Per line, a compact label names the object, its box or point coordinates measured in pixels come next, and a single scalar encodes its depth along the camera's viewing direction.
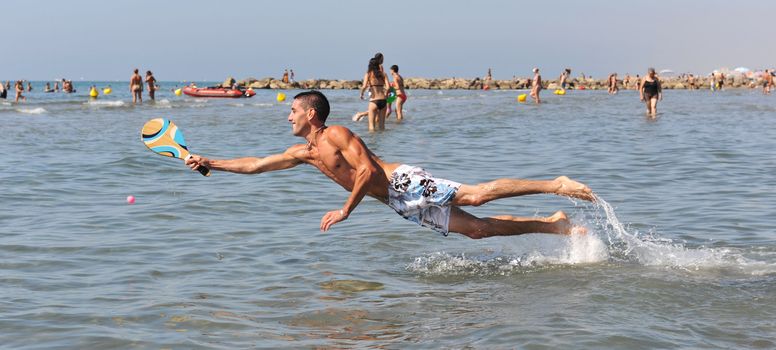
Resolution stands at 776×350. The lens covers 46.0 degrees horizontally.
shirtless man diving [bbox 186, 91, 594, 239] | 7.05
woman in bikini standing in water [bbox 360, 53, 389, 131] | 21.50
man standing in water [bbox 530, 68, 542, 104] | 39.49
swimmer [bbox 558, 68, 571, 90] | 66.88
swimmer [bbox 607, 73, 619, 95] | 59.16
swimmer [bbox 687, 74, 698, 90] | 78.65
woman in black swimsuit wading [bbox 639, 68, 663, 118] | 27.66
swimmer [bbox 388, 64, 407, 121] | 24.83
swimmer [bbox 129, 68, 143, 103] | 42.43
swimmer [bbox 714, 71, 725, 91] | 72.79
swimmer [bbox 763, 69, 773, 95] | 57.31
